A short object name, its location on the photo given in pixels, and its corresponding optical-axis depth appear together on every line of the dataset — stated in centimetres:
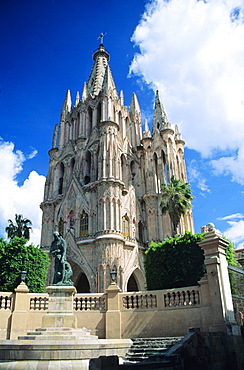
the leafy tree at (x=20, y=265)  2317
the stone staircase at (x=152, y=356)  816
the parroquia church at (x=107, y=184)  3155
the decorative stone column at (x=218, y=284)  1257
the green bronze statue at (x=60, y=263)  1401
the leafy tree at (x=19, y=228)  3538
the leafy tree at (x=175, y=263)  2180
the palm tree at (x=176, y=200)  3130
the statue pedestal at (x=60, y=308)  1306
